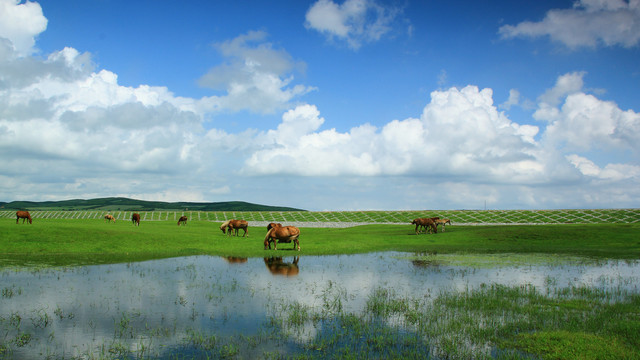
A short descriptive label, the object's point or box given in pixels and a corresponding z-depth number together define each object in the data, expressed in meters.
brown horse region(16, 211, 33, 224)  49.33
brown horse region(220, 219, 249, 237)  52.38
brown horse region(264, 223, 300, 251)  39.02
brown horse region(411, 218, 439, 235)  62.31
